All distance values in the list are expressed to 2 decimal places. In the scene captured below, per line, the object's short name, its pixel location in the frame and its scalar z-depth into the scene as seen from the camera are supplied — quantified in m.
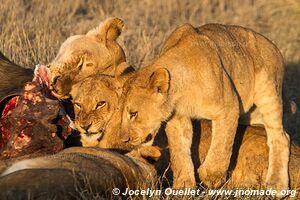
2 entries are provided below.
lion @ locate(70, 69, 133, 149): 12.19
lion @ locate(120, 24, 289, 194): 11.44
